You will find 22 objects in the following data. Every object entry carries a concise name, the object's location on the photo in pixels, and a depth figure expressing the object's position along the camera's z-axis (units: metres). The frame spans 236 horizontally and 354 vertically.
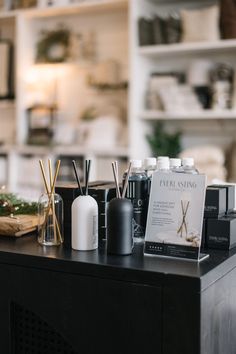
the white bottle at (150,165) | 1.72
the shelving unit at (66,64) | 4.21
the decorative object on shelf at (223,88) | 3.64
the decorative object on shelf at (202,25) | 3.61
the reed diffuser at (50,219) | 1.66
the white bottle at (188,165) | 1.69
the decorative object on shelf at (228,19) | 3.53
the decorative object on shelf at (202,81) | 3.75
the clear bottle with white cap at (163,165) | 1.66
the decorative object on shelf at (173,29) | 3.75
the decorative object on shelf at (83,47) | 4.32
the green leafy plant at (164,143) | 3.97
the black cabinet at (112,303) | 1.30
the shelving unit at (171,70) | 3.71
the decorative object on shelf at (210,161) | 3.58
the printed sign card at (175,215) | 1.44
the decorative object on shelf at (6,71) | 4.53
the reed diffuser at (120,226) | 1.49
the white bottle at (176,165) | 1.69
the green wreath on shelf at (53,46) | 4.37
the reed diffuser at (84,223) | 1.55
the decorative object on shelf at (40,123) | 4.36
